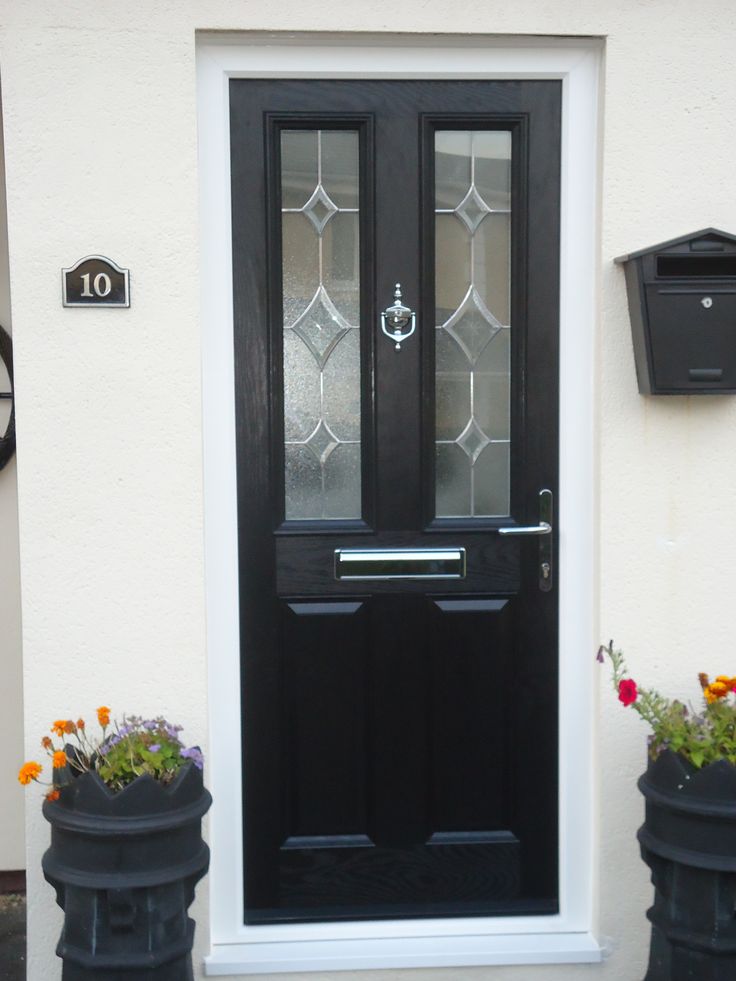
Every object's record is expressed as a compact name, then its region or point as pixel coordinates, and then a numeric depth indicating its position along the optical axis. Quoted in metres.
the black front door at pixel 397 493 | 3.10
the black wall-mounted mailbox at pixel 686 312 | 2.91
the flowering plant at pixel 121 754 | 2.75
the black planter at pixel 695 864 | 2.70
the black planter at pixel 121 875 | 2.63
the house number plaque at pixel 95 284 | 2.93
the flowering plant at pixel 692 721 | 2.81
